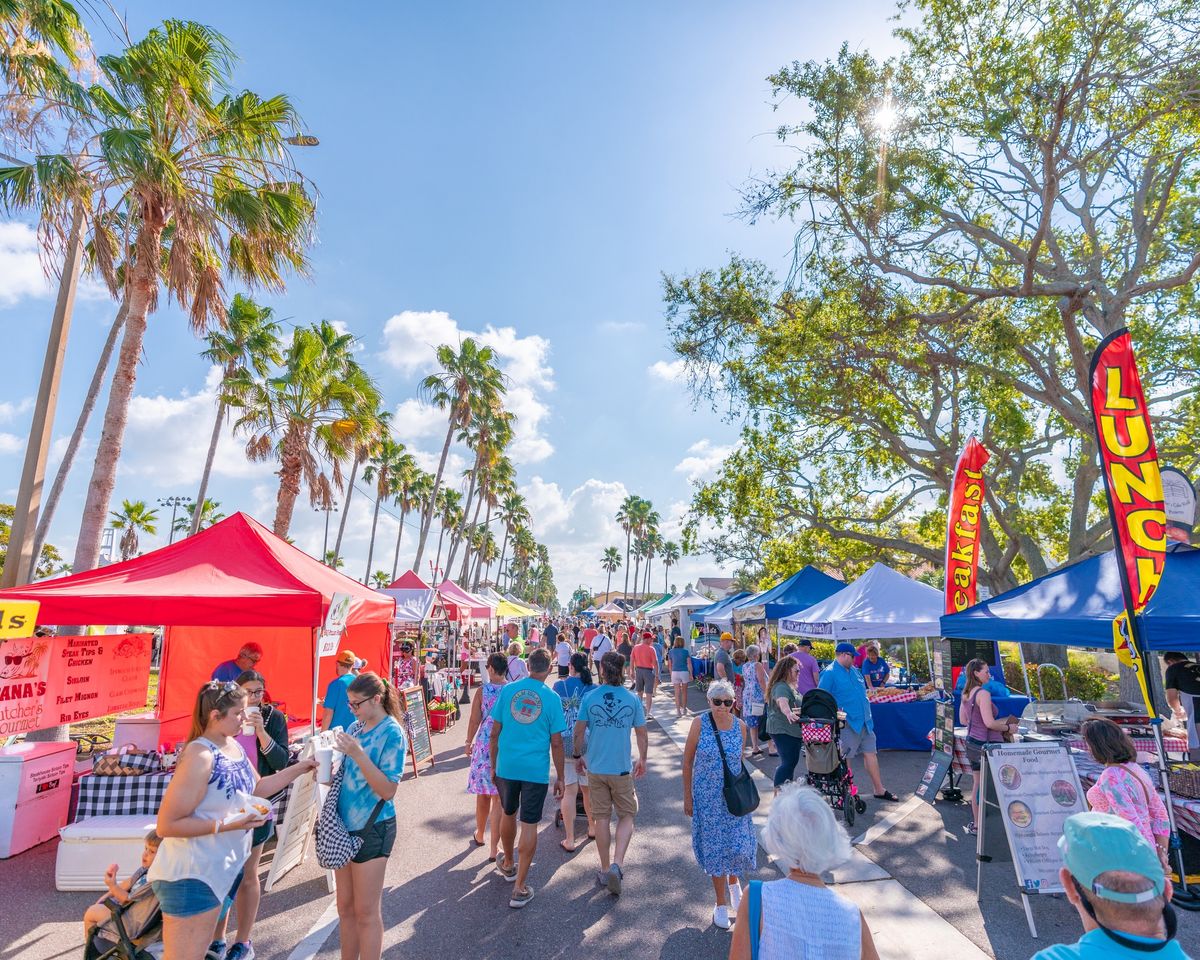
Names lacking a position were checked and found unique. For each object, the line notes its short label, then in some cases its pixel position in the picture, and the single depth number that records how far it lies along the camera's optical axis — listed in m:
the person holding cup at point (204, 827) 2.99
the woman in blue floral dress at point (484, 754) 5.87
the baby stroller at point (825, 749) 6.48
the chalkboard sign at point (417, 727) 9.37
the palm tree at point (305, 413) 17.20
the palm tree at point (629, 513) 83.86
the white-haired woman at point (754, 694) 10.58
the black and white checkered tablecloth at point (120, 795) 5.36
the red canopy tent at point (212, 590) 6.18
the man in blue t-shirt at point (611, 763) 5.02
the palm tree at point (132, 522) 48.59
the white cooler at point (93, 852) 4.97
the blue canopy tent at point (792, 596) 14.52
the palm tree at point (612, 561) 115.69
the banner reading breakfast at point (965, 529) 9.73
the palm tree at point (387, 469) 42.09
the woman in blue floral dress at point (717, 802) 4.36
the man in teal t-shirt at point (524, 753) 4.80
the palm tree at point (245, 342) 18.38
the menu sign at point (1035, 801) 4.58
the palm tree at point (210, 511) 49.68
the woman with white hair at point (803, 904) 2.09
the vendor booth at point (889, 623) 10.29
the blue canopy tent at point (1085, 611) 5.42
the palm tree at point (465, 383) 30.19
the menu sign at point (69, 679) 6.54
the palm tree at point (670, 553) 99.01
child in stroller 3.14
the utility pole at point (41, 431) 7.99
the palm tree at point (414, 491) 46.41
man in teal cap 1.72
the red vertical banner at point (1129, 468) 5.48
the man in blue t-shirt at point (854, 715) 7.53
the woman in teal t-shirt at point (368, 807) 3.33
